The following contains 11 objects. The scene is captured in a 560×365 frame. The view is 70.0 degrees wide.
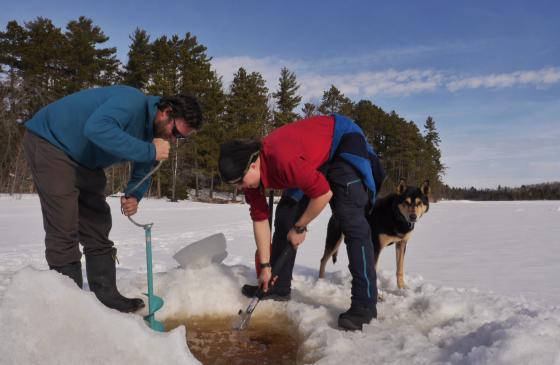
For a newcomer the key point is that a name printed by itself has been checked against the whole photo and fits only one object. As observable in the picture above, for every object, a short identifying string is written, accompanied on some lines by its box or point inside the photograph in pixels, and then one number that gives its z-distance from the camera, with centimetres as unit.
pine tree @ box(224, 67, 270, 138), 2981
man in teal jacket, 246
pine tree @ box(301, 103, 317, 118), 3778
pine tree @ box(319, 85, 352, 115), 3994
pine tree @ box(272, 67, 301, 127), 3616
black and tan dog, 399
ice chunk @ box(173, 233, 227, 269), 349
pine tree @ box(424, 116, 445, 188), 5031
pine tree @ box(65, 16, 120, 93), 2672
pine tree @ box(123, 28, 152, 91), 3111
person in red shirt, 231
